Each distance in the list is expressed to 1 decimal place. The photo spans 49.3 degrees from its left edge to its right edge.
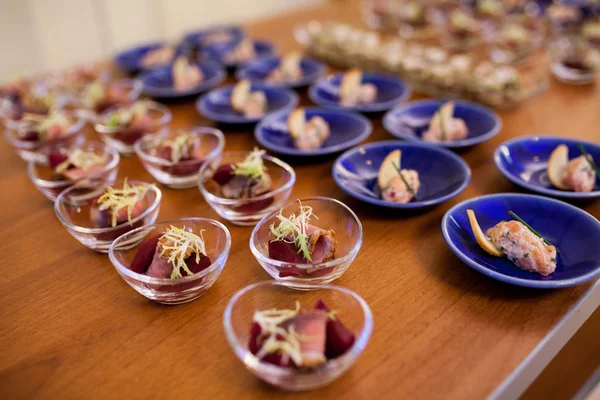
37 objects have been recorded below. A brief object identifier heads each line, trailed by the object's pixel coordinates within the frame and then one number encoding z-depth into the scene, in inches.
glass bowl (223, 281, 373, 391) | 14.8
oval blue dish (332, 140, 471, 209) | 21.4
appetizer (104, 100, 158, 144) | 25.3
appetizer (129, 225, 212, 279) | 17.4
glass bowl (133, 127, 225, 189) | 22.6
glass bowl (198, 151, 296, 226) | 20.4
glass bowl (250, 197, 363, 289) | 17.5
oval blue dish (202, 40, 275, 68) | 35.0
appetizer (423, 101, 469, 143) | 24.7
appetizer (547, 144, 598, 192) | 21.1
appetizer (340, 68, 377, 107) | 28.5
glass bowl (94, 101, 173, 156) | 25.3
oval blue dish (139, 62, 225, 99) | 30.3
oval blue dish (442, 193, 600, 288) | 17.5
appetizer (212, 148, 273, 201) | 20.9
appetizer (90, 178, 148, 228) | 19.8
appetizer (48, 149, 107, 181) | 22.4
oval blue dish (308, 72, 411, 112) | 28.0
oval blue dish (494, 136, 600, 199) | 22.1
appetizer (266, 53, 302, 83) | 31.4
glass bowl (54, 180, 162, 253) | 19.6
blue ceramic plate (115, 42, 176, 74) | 34.2
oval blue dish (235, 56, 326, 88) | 31.7
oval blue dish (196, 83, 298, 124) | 28.5
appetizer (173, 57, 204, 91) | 31.1
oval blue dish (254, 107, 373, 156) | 25.0
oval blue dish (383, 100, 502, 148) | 25.1
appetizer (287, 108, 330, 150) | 24.6
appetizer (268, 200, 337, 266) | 17.7
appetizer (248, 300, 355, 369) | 14.9
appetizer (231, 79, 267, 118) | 27.6
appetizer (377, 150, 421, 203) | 21.0
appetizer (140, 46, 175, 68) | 34.1
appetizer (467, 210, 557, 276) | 17.8
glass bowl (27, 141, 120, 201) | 22.3
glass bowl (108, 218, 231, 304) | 17.3
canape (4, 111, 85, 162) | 25.4
